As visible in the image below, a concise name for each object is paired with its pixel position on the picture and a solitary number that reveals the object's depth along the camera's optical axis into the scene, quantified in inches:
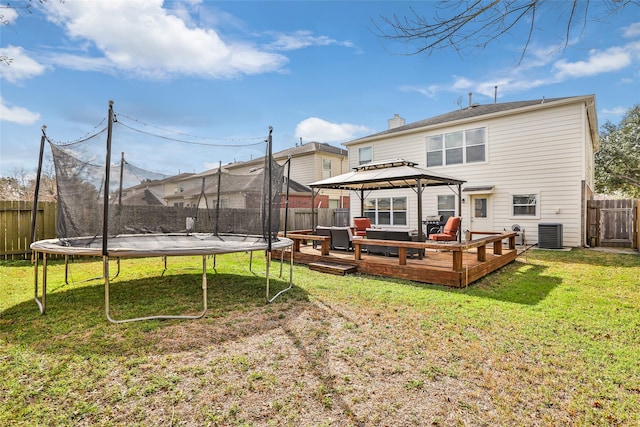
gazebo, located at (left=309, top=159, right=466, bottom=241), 283.7
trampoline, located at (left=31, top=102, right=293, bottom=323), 164.7
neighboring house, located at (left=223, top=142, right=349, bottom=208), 753.6
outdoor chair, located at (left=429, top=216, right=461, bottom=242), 317.1
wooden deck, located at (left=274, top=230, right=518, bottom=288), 215.0
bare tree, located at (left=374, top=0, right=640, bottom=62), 105.7
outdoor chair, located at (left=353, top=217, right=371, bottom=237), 379.2
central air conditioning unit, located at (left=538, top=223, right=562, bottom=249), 395.5
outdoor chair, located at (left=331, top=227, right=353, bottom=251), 309.4
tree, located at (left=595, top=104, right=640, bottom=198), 796.6
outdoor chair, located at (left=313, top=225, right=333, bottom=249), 316.2
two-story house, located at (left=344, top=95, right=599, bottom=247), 401.7
